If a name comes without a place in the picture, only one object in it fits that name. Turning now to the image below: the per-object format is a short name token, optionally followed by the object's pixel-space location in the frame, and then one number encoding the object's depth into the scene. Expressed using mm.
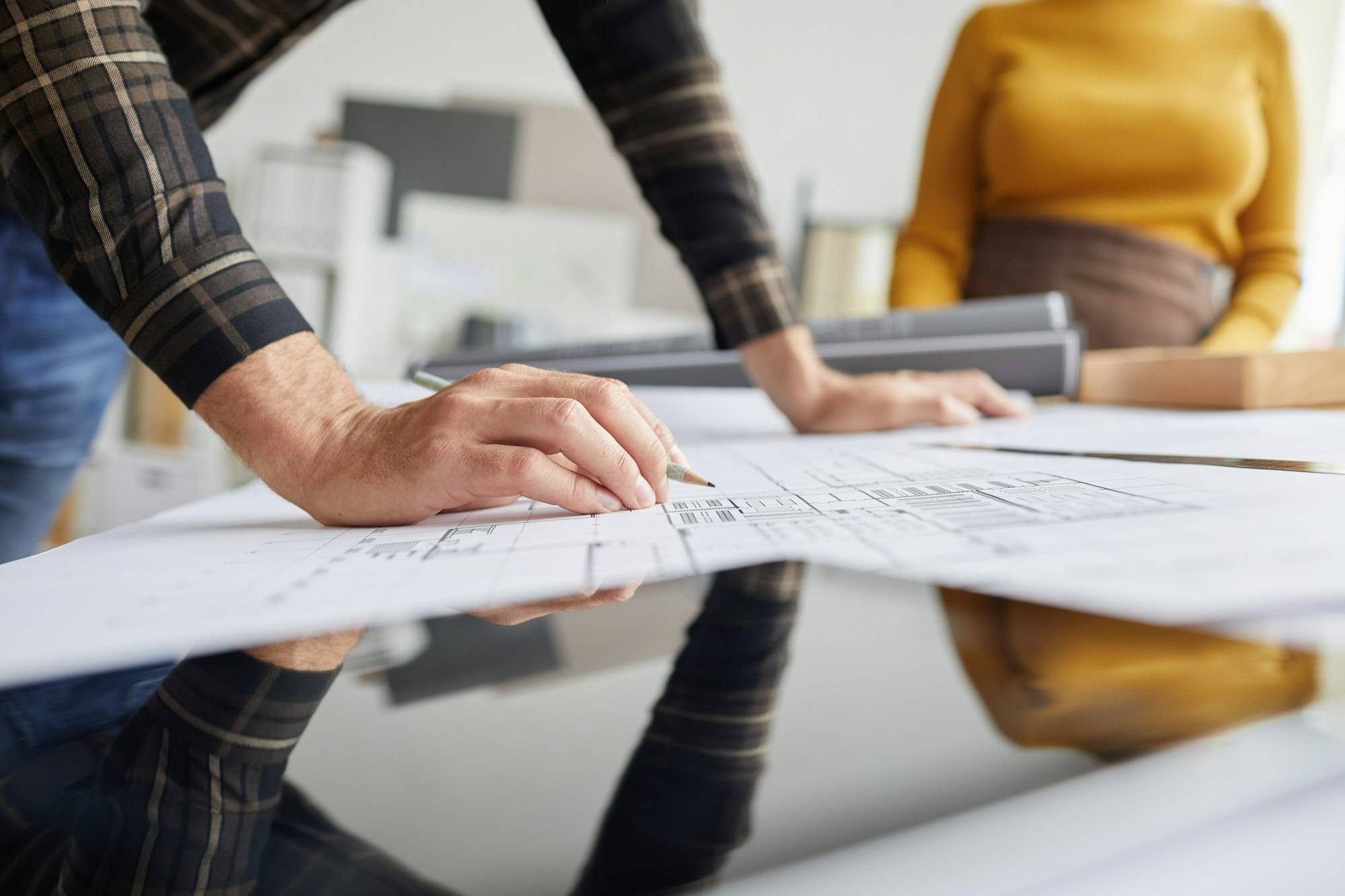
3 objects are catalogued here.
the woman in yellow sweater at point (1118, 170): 1239
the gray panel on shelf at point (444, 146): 3490
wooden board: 722
